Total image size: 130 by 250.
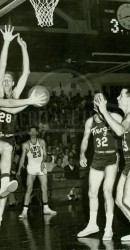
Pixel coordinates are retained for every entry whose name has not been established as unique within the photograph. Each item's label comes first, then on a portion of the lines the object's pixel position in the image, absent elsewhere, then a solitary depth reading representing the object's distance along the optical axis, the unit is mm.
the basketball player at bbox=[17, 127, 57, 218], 10094
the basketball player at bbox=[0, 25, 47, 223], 6364
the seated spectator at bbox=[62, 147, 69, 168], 13770
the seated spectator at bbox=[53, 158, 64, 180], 12967
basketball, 6184
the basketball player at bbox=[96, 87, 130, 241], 5578
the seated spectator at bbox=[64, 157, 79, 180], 13297
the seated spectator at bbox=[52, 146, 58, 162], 13847
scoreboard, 16641
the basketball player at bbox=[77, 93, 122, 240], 6398
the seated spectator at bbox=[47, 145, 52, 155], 14312
